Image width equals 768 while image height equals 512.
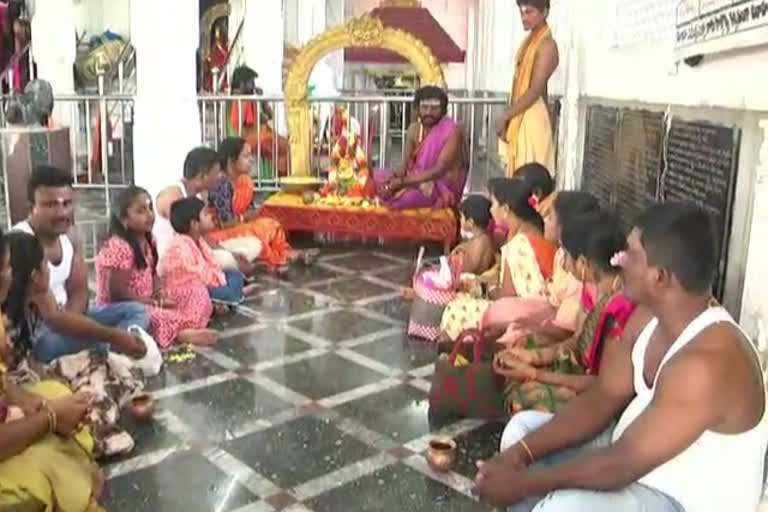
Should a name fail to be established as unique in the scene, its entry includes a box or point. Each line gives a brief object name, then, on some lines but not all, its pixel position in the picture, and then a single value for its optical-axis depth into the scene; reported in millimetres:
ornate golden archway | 7117
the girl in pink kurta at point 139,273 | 4105
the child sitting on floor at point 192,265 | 4539
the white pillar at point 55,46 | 10156
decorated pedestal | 6473
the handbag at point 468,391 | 3236
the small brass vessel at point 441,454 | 2916
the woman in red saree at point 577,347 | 2865
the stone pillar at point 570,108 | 5680
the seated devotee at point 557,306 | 3367
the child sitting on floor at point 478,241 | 4551
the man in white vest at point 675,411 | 1790
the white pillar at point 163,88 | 6836
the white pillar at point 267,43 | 12414
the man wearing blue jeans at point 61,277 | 3344
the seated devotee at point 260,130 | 9242
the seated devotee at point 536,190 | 4289
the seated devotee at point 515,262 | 3828
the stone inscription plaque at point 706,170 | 2951
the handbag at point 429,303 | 4336
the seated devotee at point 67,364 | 2879
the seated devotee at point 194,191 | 4984
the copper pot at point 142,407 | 3275
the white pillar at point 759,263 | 2658
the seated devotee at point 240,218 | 5824
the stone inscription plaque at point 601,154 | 4670
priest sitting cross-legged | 6441
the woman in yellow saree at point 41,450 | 2219
